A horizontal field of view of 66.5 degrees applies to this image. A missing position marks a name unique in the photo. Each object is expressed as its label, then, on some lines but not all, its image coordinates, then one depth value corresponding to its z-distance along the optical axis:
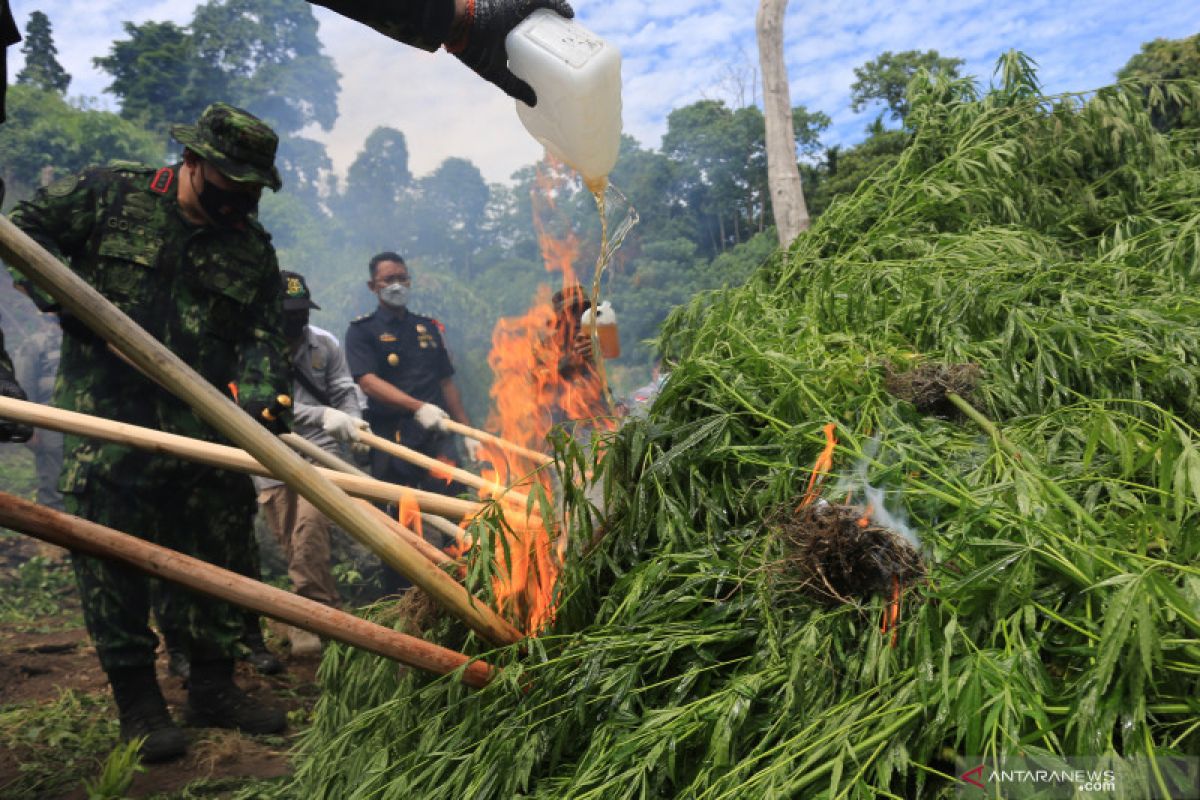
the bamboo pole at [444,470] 2.86
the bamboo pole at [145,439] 2.69
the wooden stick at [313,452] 3.54
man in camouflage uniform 3.44
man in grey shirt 5.05
